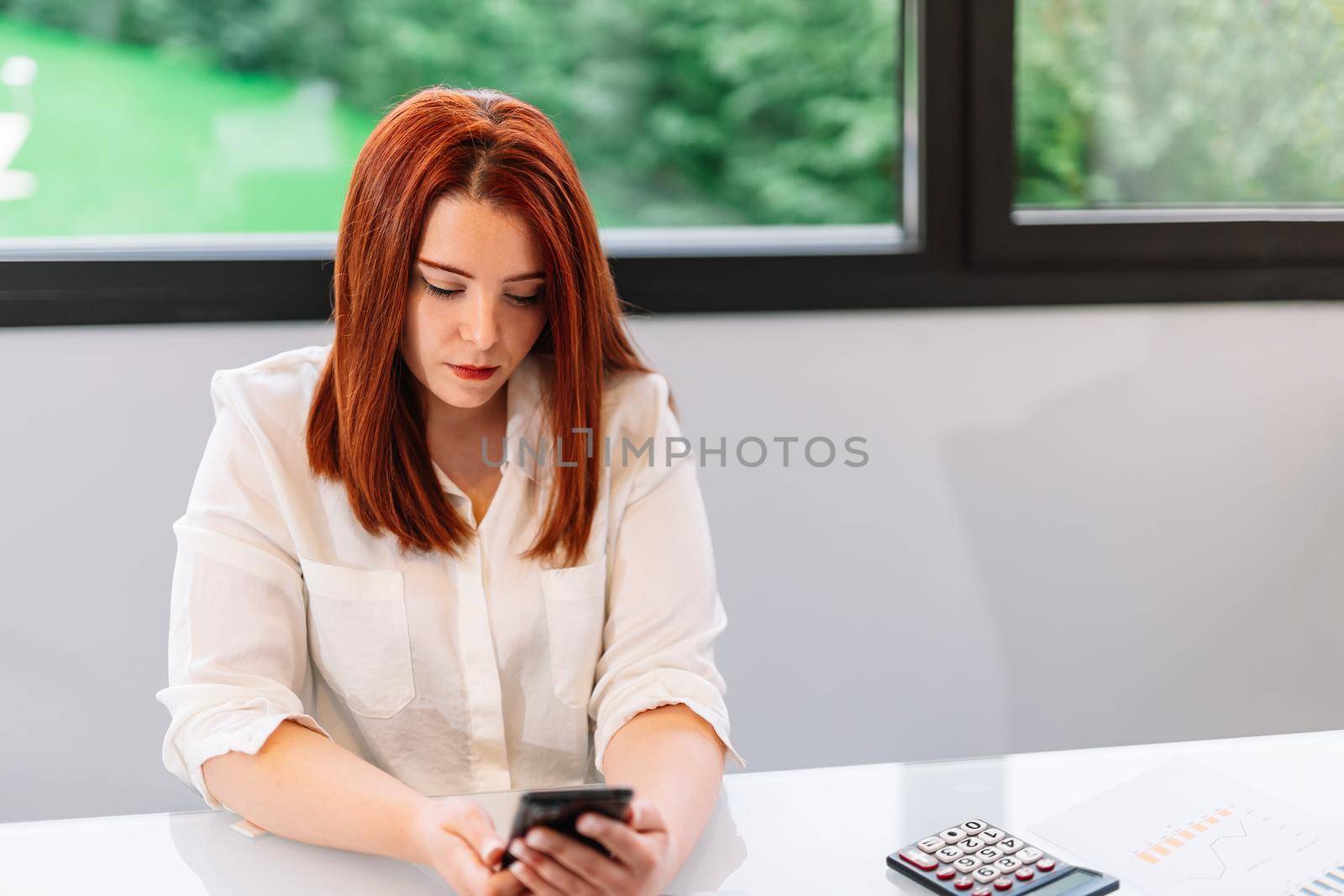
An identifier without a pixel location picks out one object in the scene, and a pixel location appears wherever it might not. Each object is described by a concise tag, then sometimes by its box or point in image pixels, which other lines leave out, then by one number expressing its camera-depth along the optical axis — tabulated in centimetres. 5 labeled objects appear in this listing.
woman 110
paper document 90
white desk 90
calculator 87
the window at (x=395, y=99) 180
